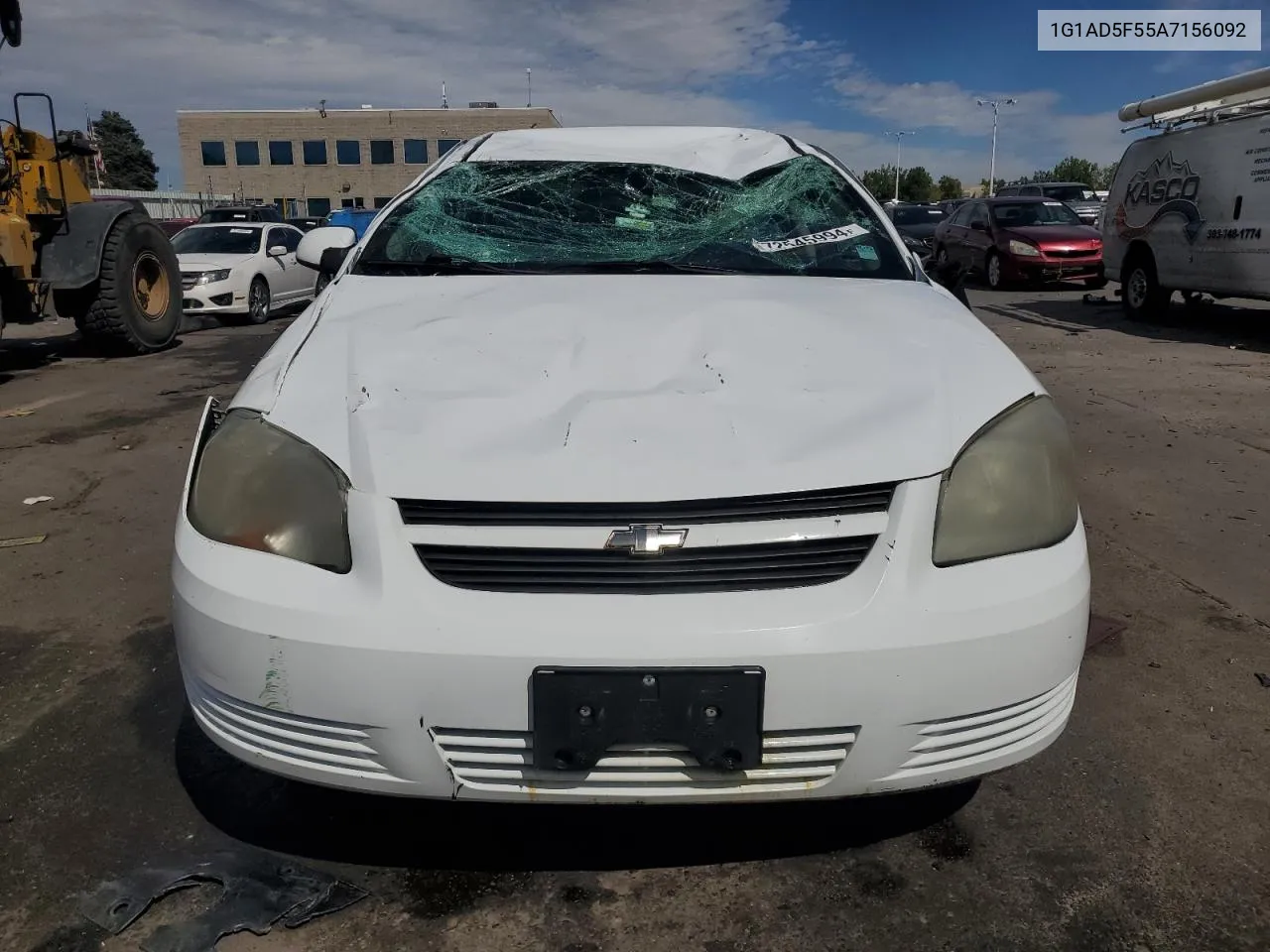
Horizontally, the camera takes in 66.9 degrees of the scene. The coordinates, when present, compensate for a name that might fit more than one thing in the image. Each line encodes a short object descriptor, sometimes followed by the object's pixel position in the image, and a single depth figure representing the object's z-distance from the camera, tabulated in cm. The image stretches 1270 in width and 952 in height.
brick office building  6197
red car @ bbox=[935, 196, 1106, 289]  1479
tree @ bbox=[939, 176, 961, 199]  7931
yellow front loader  781
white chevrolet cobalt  158
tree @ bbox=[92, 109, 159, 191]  8288
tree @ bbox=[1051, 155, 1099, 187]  7302
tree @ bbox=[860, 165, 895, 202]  7919
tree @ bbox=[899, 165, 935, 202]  7869
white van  923
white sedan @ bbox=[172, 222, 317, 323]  1161
